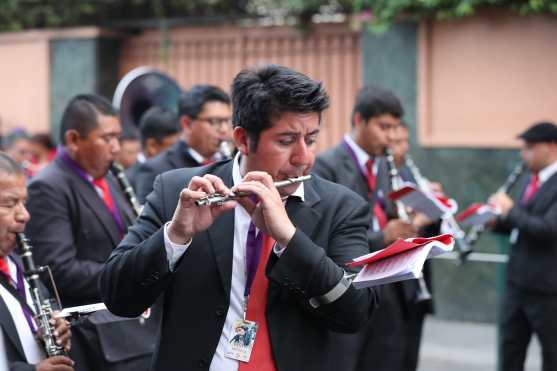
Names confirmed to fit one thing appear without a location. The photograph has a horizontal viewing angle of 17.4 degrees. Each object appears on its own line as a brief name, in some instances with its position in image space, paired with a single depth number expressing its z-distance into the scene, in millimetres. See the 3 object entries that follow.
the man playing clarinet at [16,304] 7046
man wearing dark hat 13394
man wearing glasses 12035
